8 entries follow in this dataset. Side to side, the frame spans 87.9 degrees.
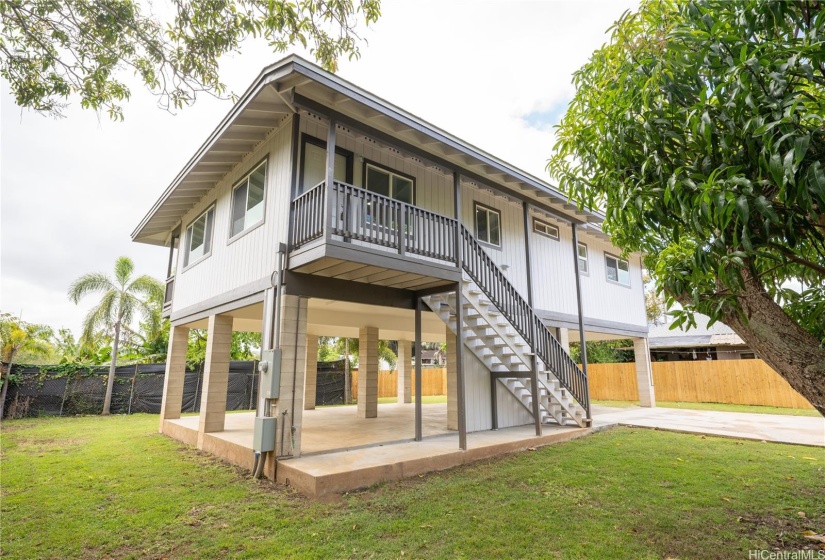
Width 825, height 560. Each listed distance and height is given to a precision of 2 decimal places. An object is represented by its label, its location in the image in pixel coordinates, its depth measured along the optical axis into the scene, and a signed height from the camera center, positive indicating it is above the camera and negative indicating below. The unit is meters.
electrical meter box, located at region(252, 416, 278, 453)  6.04 -0.94
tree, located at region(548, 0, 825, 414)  2.35 +1.42
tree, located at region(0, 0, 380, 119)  5.51 +4.30
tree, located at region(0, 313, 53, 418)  13.28 +0.88
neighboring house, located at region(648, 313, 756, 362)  20.73 +1.03
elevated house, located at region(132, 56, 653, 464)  6.45 +2.16
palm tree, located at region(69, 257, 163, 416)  16.89 +2.80
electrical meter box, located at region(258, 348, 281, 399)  6.21 -0.11
